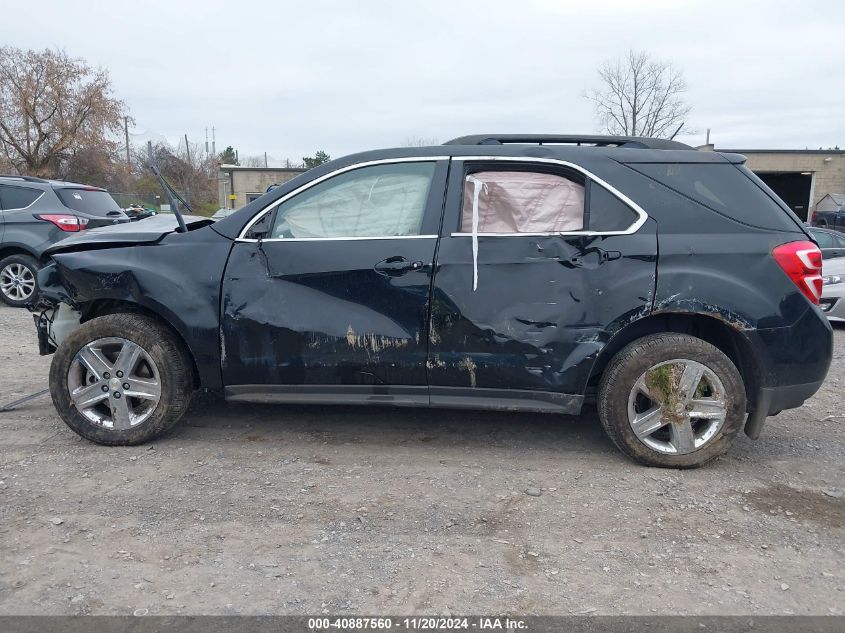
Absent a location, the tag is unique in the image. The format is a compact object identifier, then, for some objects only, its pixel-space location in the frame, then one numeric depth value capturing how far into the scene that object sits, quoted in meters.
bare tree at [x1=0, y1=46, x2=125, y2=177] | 29.81
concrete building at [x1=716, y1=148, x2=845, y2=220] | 30.48
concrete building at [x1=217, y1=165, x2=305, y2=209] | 37.56
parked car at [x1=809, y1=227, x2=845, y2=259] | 9.03
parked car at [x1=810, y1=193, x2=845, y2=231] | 20.91
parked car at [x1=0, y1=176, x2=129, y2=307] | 8.48
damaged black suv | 3.59
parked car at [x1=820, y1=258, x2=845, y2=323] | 7.90
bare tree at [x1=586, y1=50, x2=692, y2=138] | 35.69
